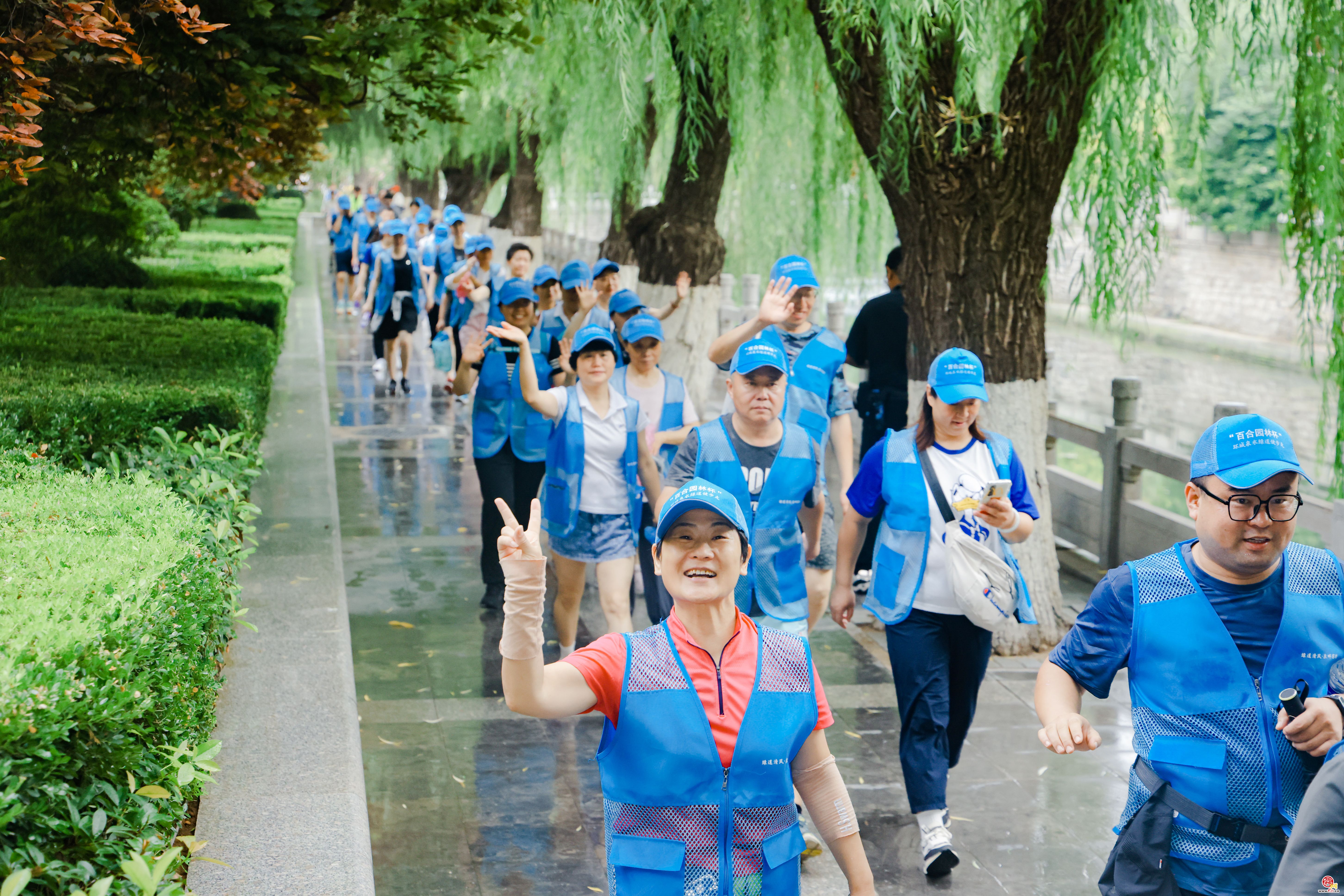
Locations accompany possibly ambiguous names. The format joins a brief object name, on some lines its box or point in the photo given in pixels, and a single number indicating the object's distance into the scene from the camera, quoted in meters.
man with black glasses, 3.23
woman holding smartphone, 5.10
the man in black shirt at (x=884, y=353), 8.66
